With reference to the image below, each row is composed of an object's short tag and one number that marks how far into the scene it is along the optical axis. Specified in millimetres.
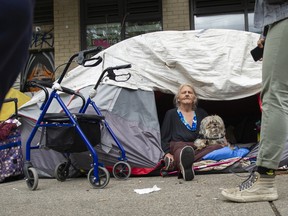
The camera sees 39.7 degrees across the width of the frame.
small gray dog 4871
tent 4766
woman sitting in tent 4968
